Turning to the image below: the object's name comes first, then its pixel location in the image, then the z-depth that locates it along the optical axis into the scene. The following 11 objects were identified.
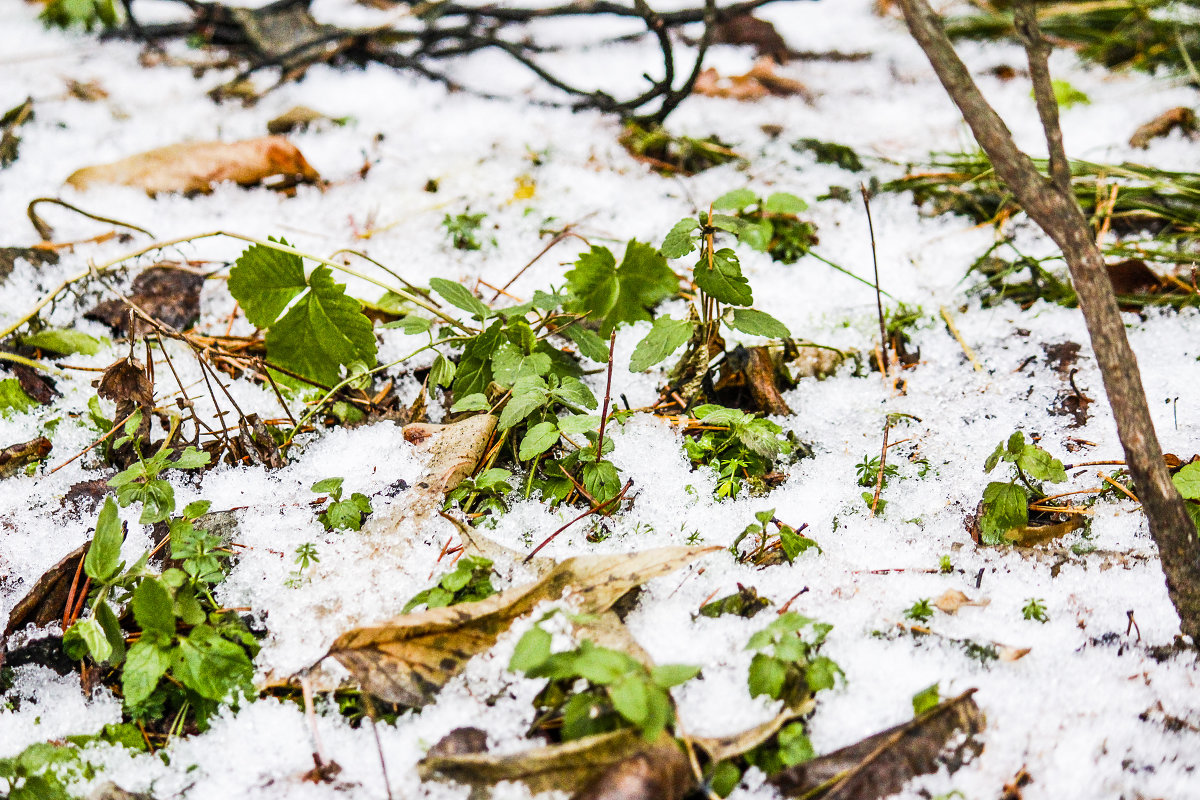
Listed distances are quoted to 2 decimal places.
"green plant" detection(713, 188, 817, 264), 1.07
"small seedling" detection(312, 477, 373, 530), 0.93
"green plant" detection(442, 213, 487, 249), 1.11
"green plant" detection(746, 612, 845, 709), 0.86
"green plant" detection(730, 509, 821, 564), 0.92
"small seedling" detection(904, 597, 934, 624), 0.90
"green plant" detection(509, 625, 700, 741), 0.84
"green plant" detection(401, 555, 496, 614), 0.90
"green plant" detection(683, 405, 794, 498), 0.95
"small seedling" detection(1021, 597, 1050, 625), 0.89
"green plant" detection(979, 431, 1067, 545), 0.92
